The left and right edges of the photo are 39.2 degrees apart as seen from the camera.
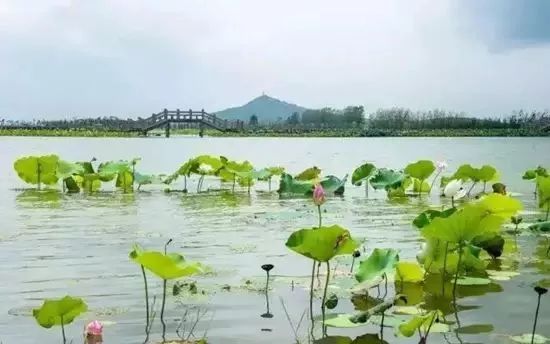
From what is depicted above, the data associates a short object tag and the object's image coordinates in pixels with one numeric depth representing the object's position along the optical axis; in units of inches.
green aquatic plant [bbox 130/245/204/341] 122.9
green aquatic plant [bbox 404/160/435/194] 414.3
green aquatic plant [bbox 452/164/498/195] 375.2
